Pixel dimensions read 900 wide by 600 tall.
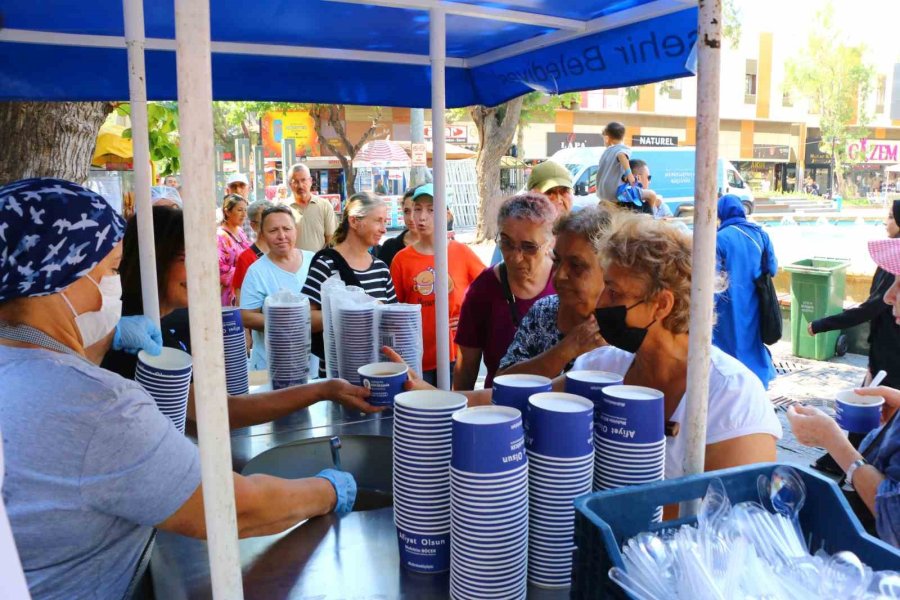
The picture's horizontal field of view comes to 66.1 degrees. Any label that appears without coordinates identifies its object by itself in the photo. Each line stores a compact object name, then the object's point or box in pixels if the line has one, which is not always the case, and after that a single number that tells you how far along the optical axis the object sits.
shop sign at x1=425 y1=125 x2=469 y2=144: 29.23
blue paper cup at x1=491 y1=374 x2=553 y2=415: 1.52
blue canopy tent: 2.73
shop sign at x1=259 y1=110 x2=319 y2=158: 30.02
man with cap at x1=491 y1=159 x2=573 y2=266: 4.85
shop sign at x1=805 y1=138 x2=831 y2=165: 41.03
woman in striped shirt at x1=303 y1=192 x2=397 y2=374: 4.07
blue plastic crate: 1.09
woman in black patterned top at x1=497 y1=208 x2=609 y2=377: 2.48
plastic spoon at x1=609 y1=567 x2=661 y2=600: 1.01
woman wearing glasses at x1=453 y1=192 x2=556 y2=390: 2.96
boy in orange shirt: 4.29
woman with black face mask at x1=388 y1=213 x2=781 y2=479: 1.83
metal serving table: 1.52
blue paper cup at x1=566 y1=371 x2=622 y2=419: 1.55
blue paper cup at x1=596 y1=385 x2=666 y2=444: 1.35
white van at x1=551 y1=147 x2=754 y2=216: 18.77
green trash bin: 7.52
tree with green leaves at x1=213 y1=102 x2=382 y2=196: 21.36
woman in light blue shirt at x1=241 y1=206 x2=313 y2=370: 4.58
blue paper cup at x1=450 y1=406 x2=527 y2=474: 1.24
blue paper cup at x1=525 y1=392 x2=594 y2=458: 1.32
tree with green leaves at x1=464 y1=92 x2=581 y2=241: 14.44
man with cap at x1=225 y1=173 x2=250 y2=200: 8.78
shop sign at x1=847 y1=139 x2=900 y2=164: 40.78
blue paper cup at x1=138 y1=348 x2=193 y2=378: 1.89
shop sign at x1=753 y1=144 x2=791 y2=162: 38.25
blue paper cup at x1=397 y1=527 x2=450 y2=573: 1.48
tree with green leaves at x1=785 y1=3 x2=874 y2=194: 35.50
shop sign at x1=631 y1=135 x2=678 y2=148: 34.56
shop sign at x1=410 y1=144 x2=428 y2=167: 10.20
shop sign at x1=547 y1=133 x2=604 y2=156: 32.97
